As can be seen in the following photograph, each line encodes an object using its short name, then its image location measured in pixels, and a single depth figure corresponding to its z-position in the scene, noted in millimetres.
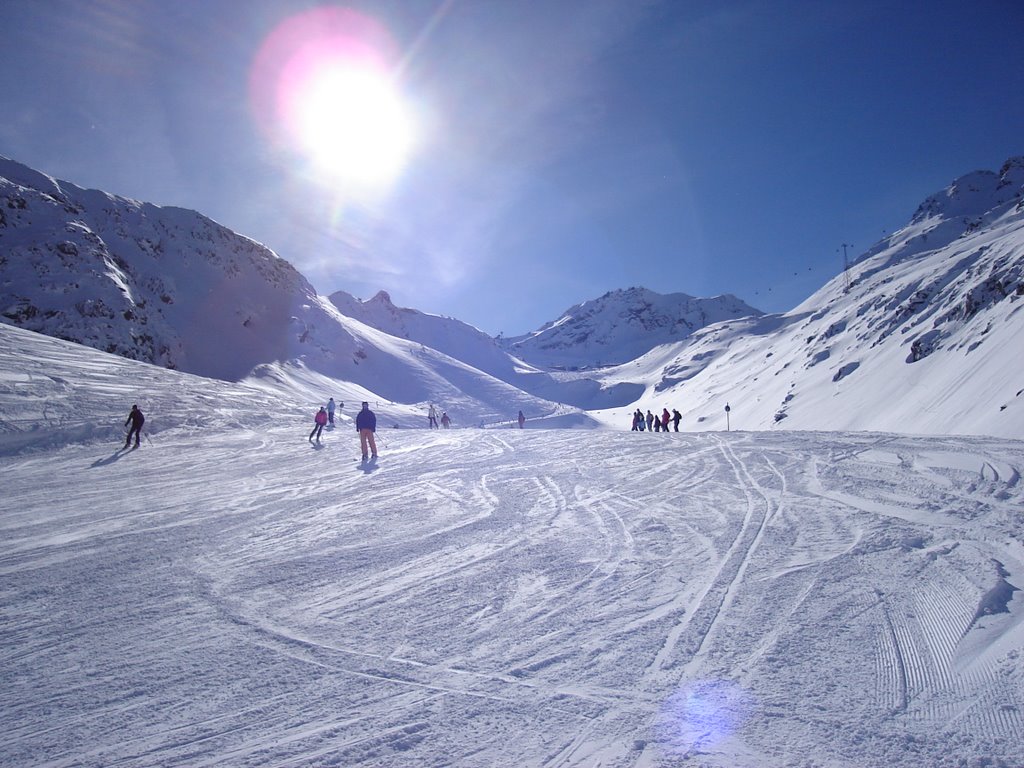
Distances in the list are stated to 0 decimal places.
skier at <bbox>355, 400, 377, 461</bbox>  16219
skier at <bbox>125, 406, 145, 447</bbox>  17406
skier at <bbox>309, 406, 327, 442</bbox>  21516
